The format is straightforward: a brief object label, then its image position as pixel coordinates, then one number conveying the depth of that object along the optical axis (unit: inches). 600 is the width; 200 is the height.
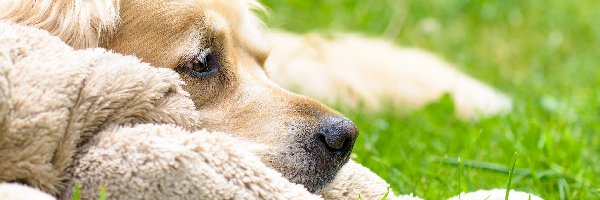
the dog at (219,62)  173.2
